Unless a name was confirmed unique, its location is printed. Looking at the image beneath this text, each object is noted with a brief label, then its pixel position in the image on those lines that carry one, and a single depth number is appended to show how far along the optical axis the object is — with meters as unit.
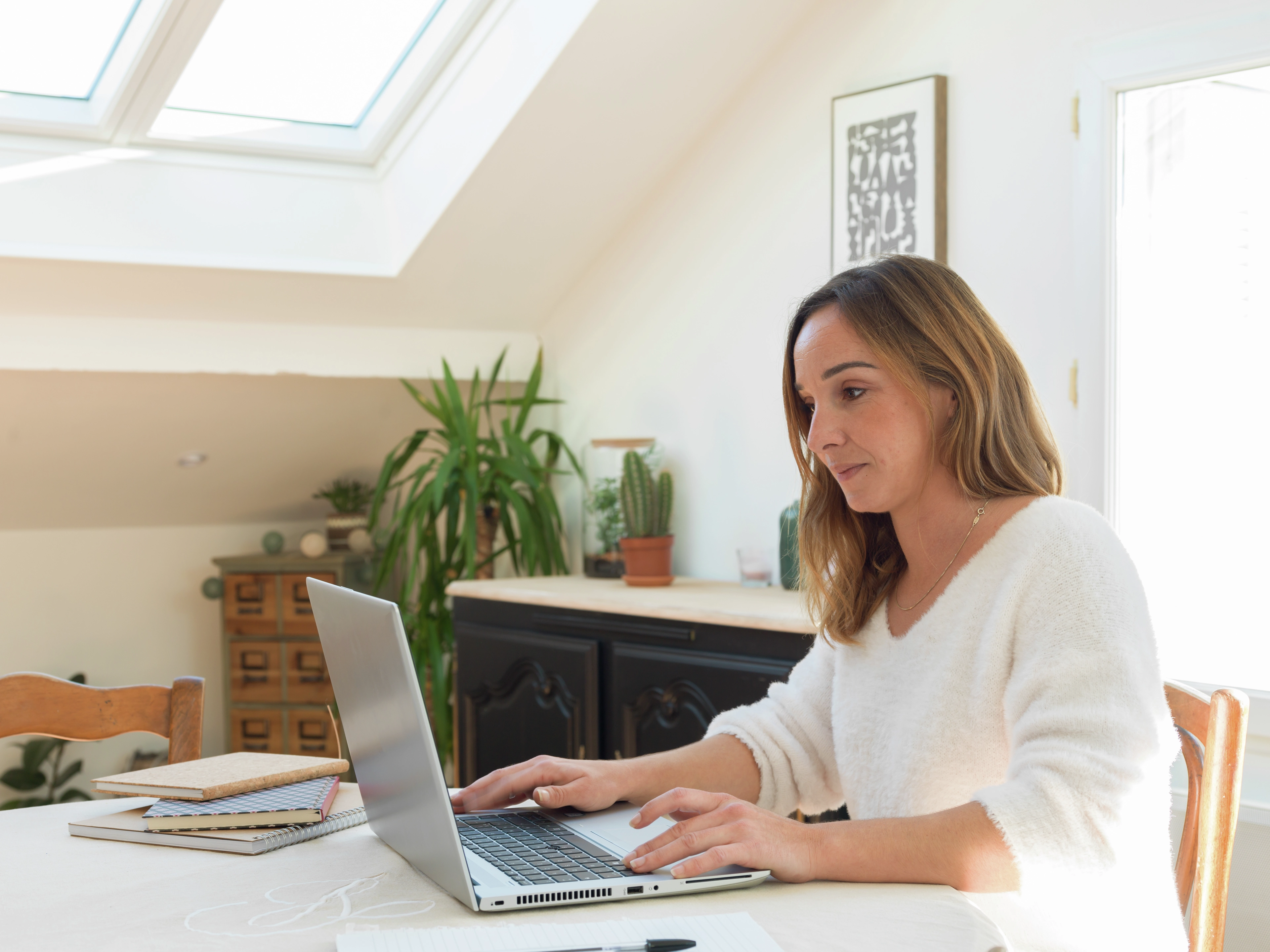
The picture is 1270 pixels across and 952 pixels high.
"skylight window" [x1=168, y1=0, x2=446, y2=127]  3.08
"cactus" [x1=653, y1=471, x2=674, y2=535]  3.14
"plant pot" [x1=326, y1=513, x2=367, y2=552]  4.23
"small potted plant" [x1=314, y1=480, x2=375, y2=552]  4.23
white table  0.93
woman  1.06
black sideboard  2.46
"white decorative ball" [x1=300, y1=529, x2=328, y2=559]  4.12
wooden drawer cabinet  4.04
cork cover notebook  1.28
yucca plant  3.41
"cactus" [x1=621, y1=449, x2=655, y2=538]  3.13
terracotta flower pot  3.06
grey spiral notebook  1.18
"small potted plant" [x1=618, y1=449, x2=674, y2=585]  3.06
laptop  0.97
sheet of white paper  0.88
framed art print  2.60
